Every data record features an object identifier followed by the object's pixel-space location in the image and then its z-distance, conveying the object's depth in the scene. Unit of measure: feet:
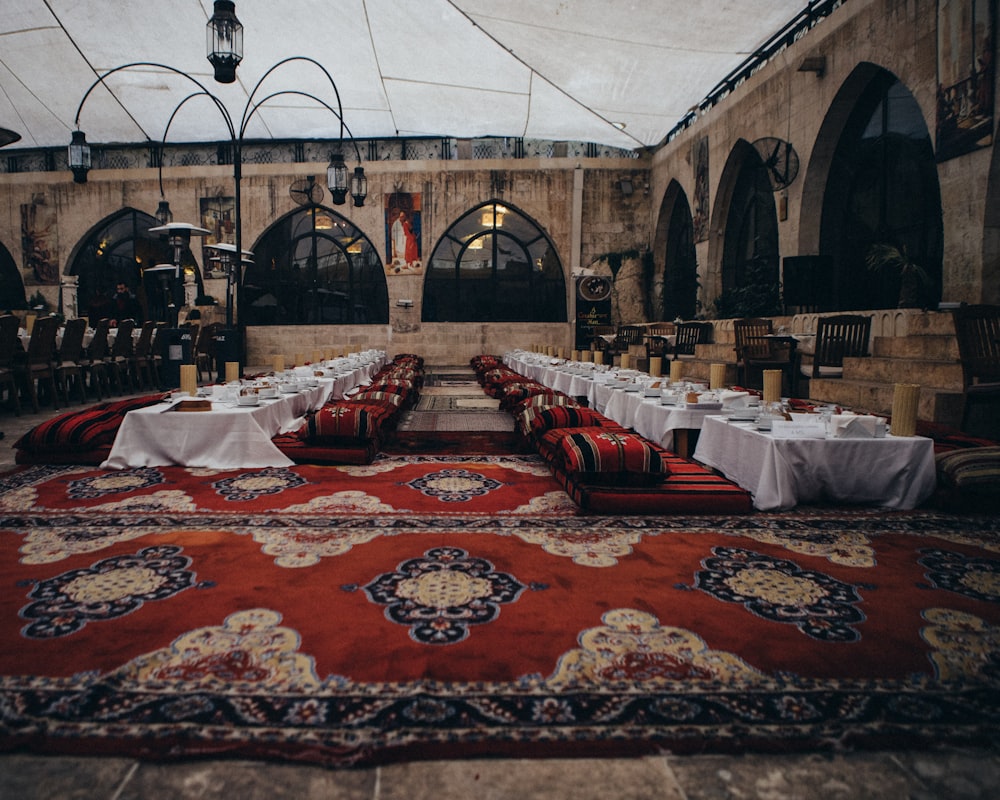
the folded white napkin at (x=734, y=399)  12.01
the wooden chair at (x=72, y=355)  23.17
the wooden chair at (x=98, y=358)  24.98
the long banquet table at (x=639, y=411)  12.64
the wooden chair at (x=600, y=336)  44.36
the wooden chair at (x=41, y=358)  20.95
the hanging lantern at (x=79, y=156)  18.10
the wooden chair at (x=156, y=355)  30.86
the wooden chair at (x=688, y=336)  33.40
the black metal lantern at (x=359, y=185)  25.54
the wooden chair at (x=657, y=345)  32.83
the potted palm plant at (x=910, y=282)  20.46
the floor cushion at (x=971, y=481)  9.54
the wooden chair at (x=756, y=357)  22.40
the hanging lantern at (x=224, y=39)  14.51
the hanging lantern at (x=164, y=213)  30.13
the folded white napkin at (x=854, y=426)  9.75
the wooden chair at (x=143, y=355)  29.30
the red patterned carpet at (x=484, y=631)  4.34
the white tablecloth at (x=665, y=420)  12.59
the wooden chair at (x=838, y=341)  21.03
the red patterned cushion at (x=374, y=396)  17.32
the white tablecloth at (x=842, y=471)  9.70
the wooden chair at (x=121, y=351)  27.40
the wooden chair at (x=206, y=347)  32.81
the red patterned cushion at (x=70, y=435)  13.12
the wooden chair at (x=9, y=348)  18.99
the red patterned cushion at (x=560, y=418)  13.70
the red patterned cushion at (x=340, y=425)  13.29
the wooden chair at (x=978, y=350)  13.29
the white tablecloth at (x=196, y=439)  12.89
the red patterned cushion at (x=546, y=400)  15.43
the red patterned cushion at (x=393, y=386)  19.36
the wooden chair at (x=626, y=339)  39.82
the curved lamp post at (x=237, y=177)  18.20
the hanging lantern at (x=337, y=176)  21.34
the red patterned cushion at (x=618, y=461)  9.86
